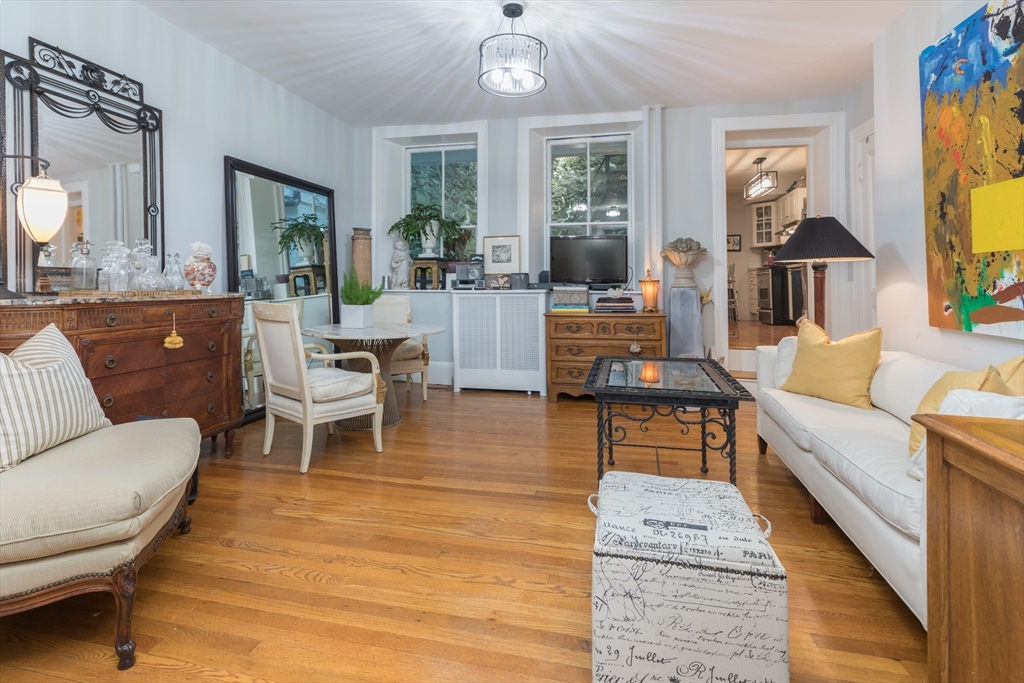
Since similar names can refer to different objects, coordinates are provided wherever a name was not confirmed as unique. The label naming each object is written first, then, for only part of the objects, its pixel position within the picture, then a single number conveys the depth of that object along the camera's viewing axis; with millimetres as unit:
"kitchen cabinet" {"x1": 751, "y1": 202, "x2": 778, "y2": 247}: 9812
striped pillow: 1482
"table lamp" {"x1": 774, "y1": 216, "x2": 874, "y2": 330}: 2928
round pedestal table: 3219
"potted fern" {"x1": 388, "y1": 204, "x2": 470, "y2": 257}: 5129
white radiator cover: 4746
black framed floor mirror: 3660
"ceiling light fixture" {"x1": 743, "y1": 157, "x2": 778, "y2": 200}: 7449
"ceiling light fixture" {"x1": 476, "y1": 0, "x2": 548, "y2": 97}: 2910
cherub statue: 5245
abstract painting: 1951
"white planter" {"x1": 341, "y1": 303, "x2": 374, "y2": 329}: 3479
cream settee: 1234
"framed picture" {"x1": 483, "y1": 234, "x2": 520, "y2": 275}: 4996
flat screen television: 4844
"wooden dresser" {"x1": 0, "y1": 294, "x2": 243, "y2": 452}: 2021
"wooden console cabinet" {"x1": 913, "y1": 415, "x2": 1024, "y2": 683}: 854
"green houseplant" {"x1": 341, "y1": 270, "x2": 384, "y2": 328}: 3461
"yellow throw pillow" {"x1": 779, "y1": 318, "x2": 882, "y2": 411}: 2434
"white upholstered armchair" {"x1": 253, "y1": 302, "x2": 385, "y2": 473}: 2746
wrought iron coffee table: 2047
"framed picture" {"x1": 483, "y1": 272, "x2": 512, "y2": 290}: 4891
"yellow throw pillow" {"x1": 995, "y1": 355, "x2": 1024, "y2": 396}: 1543
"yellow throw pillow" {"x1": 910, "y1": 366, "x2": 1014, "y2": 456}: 1499
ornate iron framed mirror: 2346
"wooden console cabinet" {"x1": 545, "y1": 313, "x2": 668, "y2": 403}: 4379
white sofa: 1385
